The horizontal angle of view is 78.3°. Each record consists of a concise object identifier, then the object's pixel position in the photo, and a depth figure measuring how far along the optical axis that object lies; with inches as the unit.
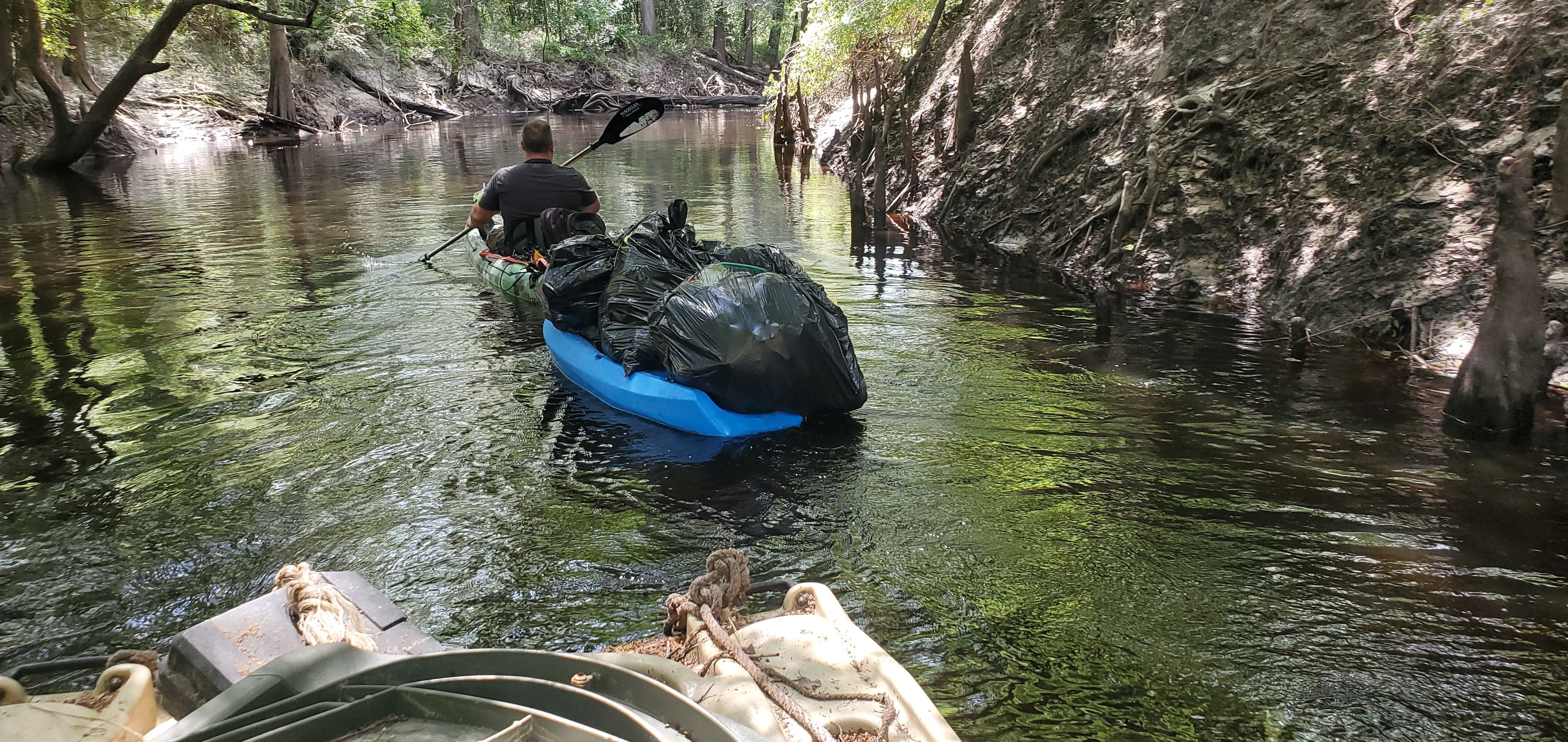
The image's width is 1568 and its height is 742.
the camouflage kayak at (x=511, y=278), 309.4
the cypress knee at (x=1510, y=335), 189.9
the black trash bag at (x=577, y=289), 239.9
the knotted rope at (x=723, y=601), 94.0
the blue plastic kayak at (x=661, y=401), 200.5
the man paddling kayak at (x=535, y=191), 307.4
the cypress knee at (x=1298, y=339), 256.7
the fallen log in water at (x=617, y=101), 1392.7
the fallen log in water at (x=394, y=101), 1251.8
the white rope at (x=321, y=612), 92.1
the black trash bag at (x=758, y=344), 194.9
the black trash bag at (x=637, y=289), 222.2
